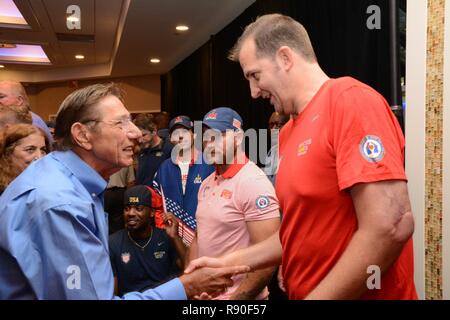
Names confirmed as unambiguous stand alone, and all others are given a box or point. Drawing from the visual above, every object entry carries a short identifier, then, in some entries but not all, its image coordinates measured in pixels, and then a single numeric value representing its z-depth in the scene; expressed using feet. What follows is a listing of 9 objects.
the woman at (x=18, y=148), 7.35
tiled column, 6.68
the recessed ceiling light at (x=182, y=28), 21.36
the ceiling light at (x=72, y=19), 20.49
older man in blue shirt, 3.88
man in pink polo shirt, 6.50
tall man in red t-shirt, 3.61
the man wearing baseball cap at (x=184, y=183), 10.61
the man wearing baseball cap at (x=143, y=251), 9.78
